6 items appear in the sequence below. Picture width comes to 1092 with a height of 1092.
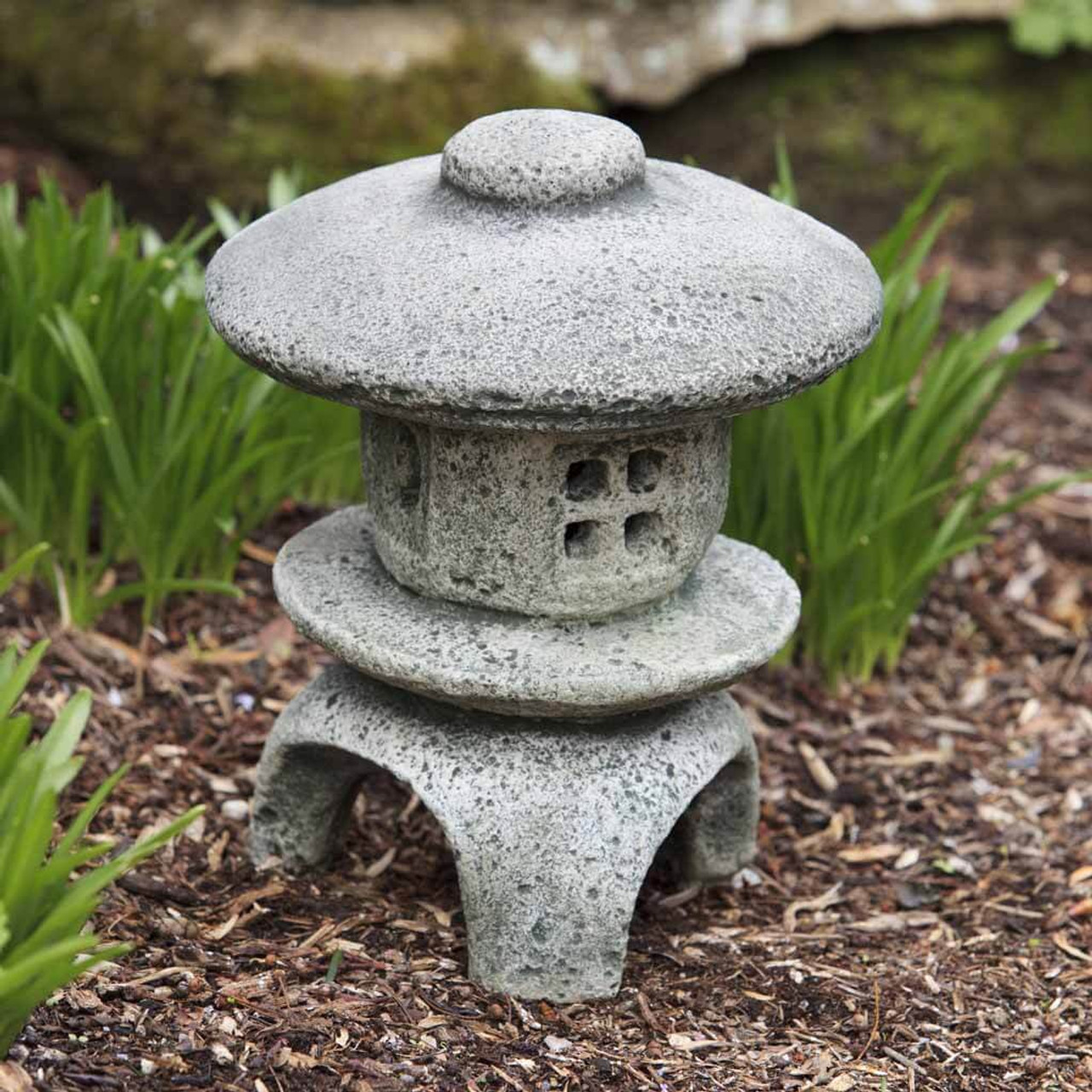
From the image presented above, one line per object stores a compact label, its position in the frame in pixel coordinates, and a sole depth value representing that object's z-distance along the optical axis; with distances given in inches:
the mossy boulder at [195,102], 195.0
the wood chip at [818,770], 129.9
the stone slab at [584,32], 195.2
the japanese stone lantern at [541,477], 85.0
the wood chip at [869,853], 122.1
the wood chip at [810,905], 113.1
